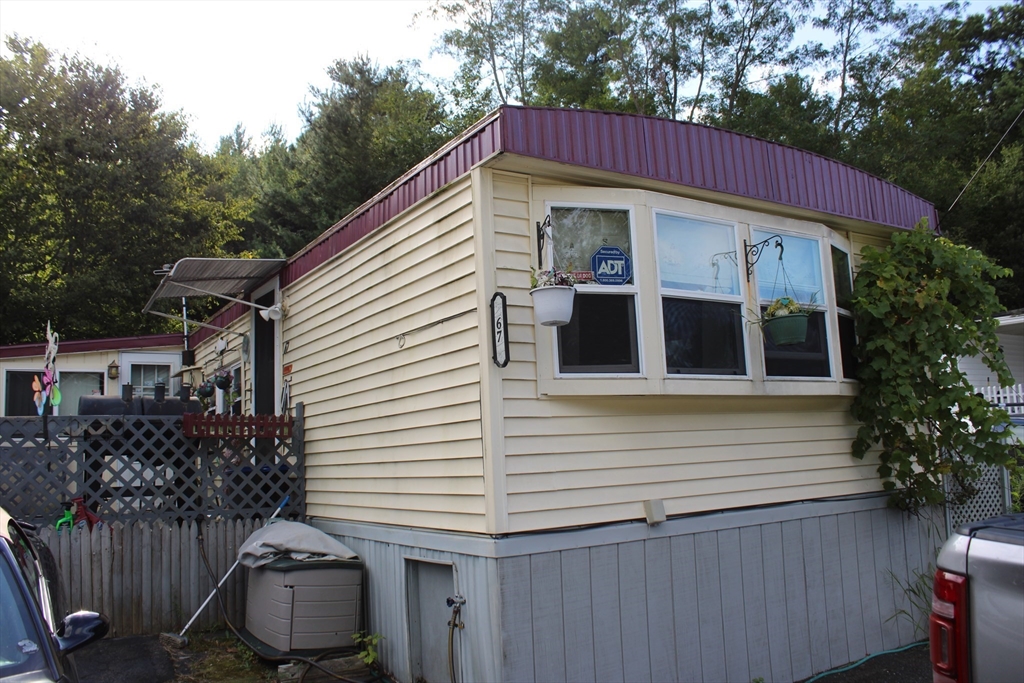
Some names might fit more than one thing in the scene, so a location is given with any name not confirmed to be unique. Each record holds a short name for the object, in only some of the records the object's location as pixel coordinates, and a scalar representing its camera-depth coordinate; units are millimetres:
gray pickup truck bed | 2529
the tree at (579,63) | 26969
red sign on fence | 7641
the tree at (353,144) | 23672
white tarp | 6672
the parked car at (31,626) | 3102
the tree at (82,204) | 22344
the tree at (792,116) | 23641
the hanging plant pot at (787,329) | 6234
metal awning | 8758
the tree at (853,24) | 26703
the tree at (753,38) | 27094
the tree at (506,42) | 27734
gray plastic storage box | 6387
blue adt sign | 5617
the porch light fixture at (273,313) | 8805
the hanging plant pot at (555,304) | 5062
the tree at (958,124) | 22656
